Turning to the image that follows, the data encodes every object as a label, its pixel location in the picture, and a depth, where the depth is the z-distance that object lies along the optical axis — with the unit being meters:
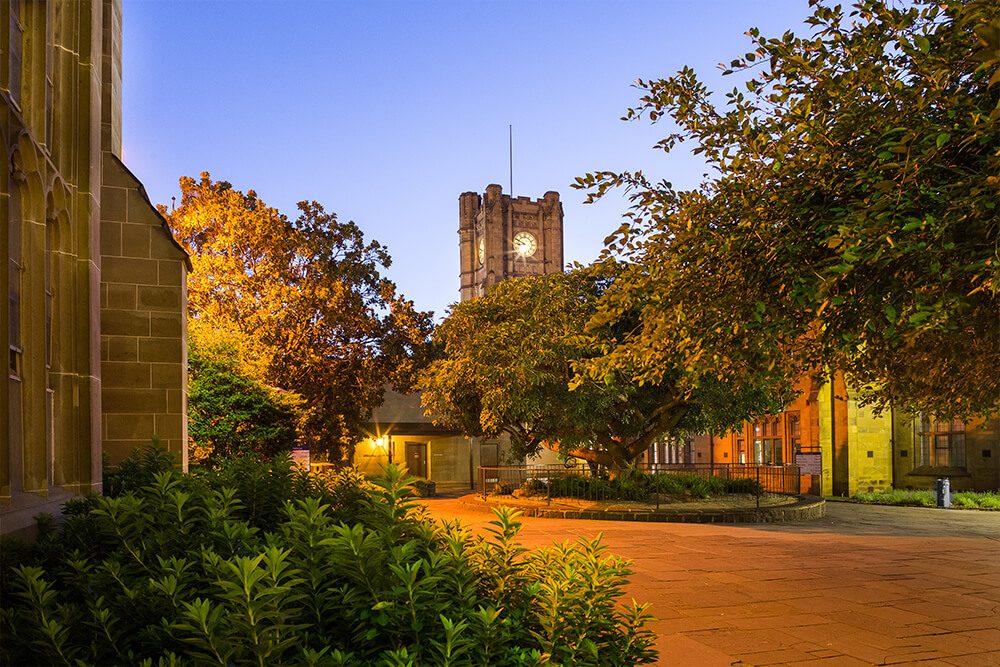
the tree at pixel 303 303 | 24.86
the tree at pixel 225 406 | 18.16
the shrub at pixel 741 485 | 23.98
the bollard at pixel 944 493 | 24.70
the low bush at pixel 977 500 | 23.92
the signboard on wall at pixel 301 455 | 18.14
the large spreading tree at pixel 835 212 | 5.18
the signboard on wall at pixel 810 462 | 25.03
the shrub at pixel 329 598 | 2.45
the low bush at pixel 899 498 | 25.77
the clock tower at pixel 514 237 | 105.38
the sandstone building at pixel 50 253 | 4.98
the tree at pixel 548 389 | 20.22
